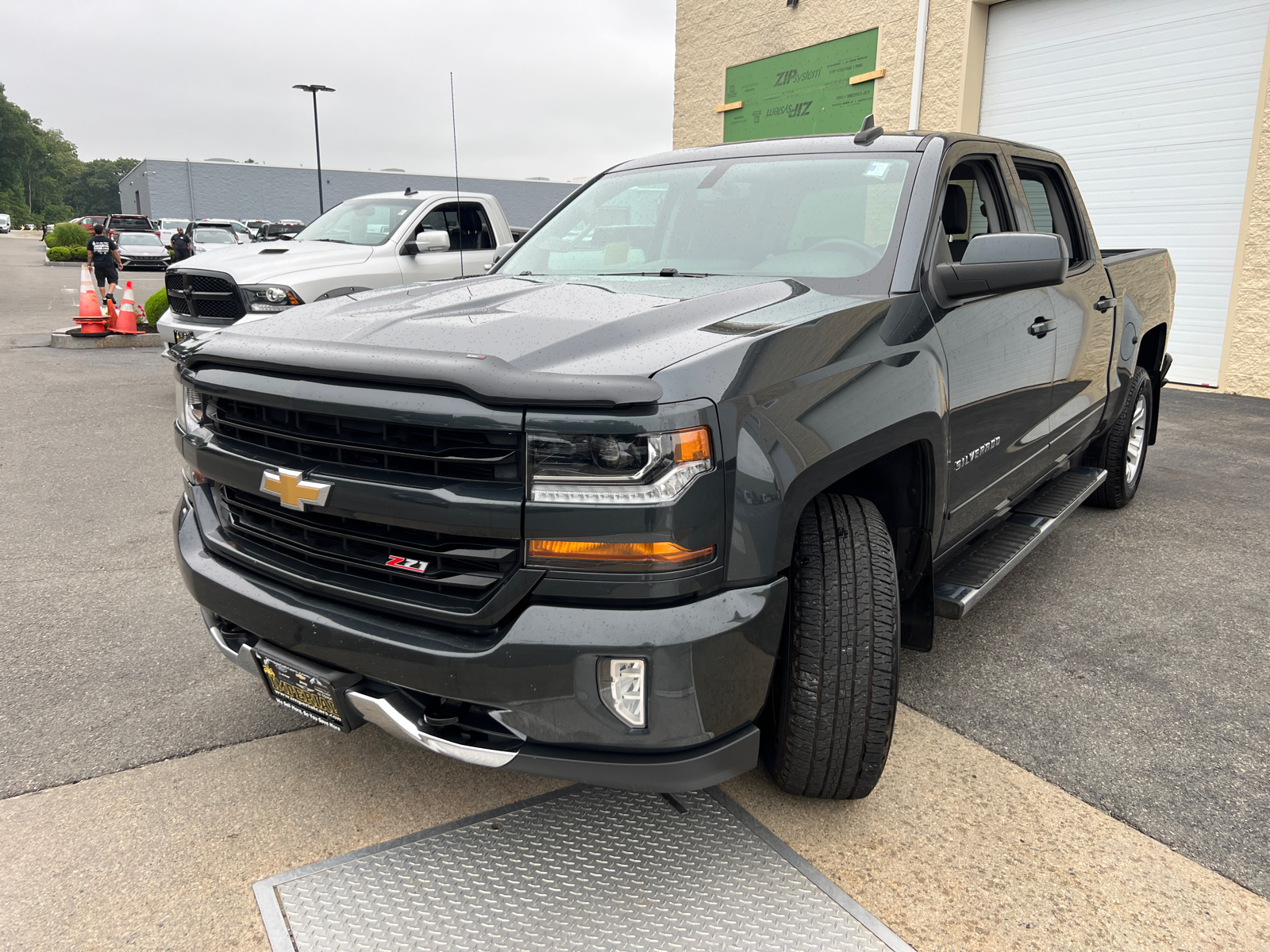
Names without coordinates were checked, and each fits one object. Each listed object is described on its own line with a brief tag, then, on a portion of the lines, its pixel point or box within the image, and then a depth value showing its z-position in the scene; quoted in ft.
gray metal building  180.55
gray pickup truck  5.89
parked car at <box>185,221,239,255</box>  89.51
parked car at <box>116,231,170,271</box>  102.99
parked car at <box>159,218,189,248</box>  116.47
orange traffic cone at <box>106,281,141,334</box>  41.86
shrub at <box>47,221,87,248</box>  126.41
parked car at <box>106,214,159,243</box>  120.16
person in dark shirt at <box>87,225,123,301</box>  50.21
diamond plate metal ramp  6.49
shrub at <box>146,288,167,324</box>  40.91
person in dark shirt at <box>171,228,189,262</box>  76.23
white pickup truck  24.70
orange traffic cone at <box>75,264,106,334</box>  41.16
